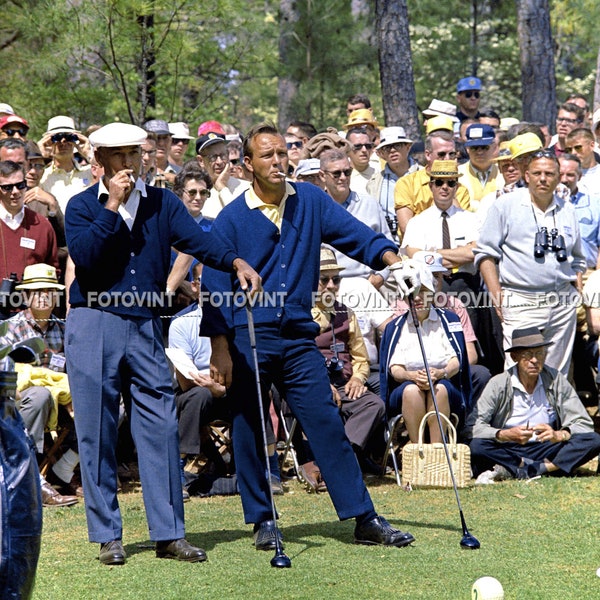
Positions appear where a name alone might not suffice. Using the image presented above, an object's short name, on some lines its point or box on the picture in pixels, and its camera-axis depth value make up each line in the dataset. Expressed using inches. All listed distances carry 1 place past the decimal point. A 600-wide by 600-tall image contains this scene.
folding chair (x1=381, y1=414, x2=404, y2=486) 747.4
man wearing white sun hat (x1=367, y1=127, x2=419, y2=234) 959.0
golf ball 424.5
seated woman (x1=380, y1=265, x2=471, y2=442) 746.8
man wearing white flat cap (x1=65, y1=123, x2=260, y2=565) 522.9
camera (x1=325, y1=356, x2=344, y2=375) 764.6
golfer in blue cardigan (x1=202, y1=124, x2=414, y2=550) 544.7
